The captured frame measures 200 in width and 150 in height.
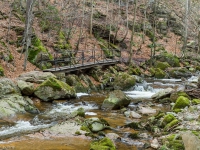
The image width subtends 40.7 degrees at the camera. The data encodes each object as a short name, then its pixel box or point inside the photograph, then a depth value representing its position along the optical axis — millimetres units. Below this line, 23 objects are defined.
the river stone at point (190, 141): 6536
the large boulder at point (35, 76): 14727
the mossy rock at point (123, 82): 19344
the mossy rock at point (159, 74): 25094
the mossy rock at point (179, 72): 26111
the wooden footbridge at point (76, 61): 18109
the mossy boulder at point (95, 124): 9539
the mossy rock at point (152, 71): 25553
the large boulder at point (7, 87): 12171
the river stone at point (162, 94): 15842
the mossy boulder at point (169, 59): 29875
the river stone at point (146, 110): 12781
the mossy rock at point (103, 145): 7431
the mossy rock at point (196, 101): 13172
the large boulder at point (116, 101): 13391
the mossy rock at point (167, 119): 10277
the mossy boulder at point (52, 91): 13773
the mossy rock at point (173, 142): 7546
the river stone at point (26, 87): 13234
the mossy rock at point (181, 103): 12609
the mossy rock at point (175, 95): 15046
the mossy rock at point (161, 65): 27911
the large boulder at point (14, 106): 10680
